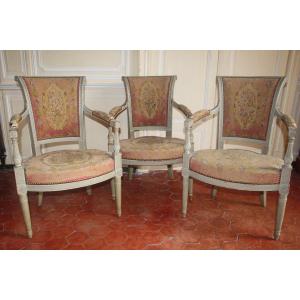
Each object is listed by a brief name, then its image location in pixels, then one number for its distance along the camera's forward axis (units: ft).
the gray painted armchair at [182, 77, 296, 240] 6.35
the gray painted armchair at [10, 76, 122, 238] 6.37
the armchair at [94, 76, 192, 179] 8.63
